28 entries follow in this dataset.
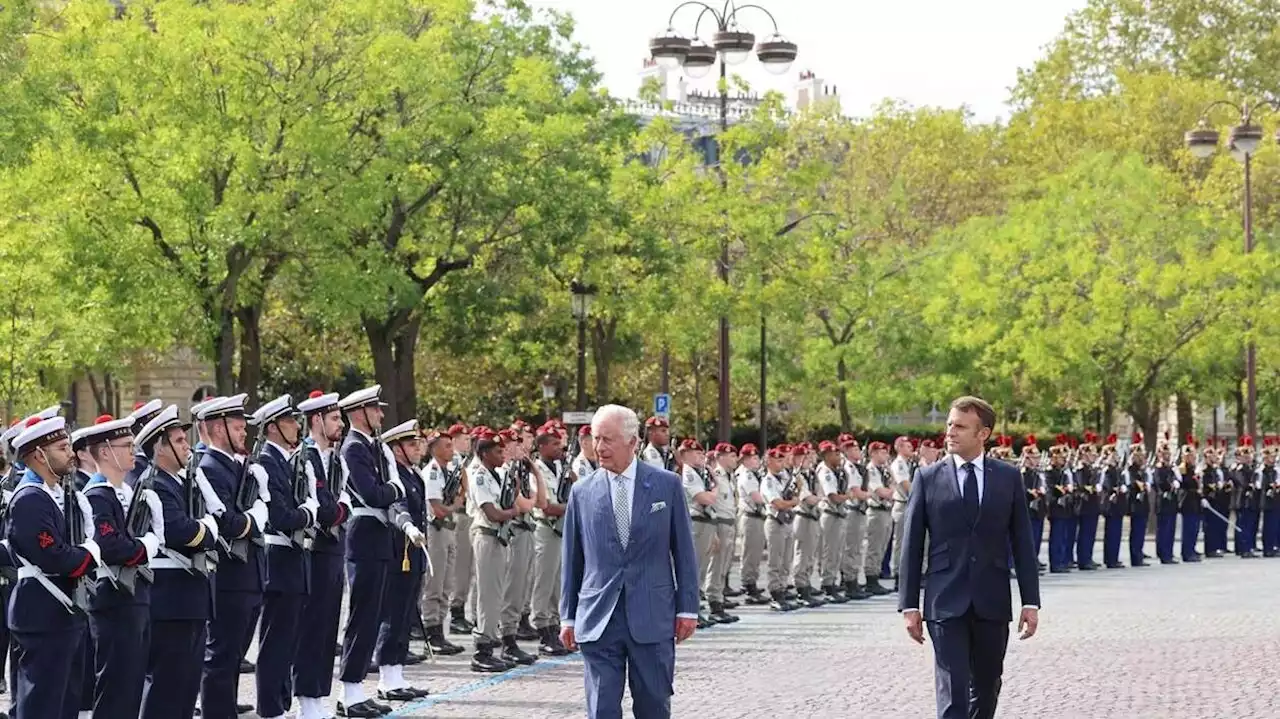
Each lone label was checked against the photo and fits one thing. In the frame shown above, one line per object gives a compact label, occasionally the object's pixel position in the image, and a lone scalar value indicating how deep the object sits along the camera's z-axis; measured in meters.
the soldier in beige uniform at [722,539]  22.78
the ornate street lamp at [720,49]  32.94
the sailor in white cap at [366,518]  14.62
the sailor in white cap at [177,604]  11.63
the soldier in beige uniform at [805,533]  25.50
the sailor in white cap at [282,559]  13.33
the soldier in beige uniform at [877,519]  27.66
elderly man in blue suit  9.73
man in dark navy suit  10.61
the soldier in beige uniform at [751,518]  24.88
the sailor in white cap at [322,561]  13.74
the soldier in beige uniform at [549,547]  18.81
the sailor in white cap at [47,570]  10.44
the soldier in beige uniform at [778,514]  24.83
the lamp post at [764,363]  43.19
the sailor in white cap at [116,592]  10.84
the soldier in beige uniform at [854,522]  27.02
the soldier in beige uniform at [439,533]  18.86
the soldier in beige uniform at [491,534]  17.45
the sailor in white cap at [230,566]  12.53
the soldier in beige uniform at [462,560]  19.31
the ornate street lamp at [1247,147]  42.31
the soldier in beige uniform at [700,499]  22.39
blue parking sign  39.59
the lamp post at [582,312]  34.53
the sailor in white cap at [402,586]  15.19
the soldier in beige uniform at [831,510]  26.48
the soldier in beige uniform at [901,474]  27.78
